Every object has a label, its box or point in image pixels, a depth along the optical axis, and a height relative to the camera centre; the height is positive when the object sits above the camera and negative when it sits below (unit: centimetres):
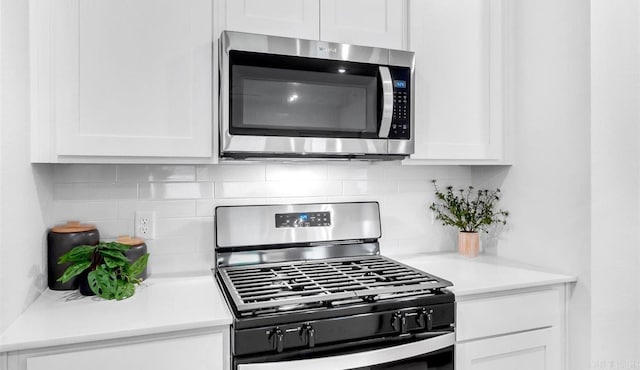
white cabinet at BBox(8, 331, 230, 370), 111 -47
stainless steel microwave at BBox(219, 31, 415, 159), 148 +32
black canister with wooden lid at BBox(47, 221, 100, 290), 149 -22
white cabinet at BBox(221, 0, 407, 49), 155 +64
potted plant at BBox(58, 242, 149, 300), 139 -29
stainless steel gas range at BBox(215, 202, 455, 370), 127 -36
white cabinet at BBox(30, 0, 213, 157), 135 +36
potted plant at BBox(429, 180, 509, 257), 210 -15
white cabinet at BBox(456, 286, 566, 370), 156 -57
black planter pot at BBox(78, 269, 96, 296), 145 -35
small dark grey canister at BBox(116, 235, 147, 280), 157 -24
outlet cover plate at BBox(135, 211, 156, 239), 172 -17
